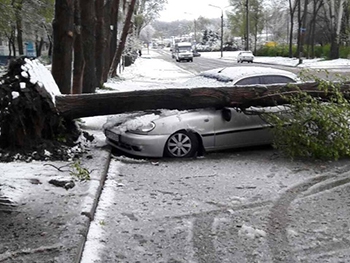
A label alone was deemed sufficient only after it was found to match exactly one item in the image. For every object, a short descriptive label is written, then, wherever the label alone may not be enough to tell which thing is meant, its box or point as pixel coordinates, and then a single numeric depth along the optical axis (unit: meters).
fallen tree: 7.64
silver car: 8.34
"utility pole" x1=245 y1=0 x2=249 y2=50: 66.63
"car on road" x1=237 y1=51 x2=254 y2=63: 58.20
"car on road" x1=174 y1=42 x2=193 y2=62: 63.34
